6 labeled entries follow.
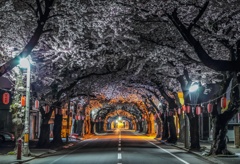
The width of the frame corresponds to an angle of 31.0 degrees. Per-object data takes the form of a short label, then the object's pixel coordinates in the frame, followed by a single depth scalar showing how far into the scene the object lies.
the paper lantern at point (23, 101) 27.05
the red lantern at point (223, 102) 27.56
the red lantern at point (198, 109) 35.03
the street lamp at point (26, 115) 26.25
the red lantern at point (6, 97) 27.53
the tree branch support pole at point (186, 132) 35.12
